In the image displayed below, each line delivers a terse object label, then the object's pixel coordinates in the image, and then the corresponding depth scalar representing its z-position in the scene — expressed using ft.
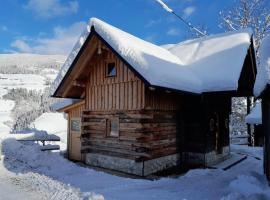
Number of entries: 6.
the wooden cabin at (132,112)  27.22
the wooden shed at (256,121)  48.84
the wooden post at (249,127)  54.04
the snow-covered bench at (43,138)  37.76
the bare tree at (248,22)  55.12
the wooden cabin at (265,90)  19.02
